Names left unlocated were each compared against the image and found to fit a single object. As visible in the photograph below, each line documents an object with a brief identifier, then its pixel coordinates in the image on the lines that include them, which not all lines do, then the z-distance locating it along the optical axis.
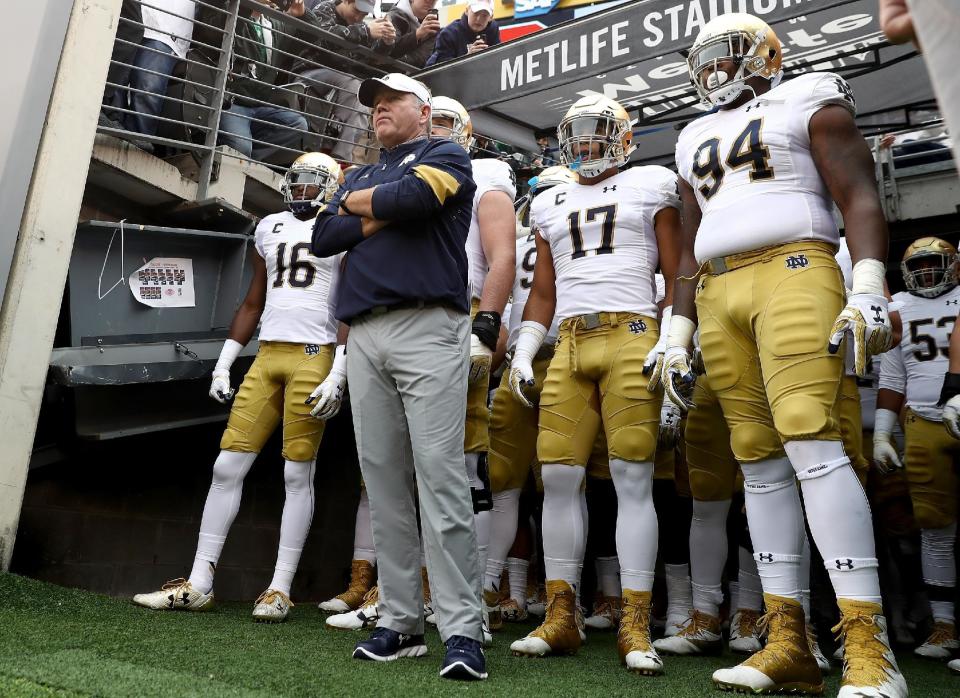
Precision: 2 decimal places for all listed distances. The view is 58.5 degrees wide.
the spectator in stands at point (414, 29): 7.50
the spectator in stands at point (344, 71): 6.81
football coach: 2.69
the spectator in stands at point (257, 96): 5.98
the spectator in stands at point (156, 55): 5.29
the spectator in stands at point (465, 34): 8.04
